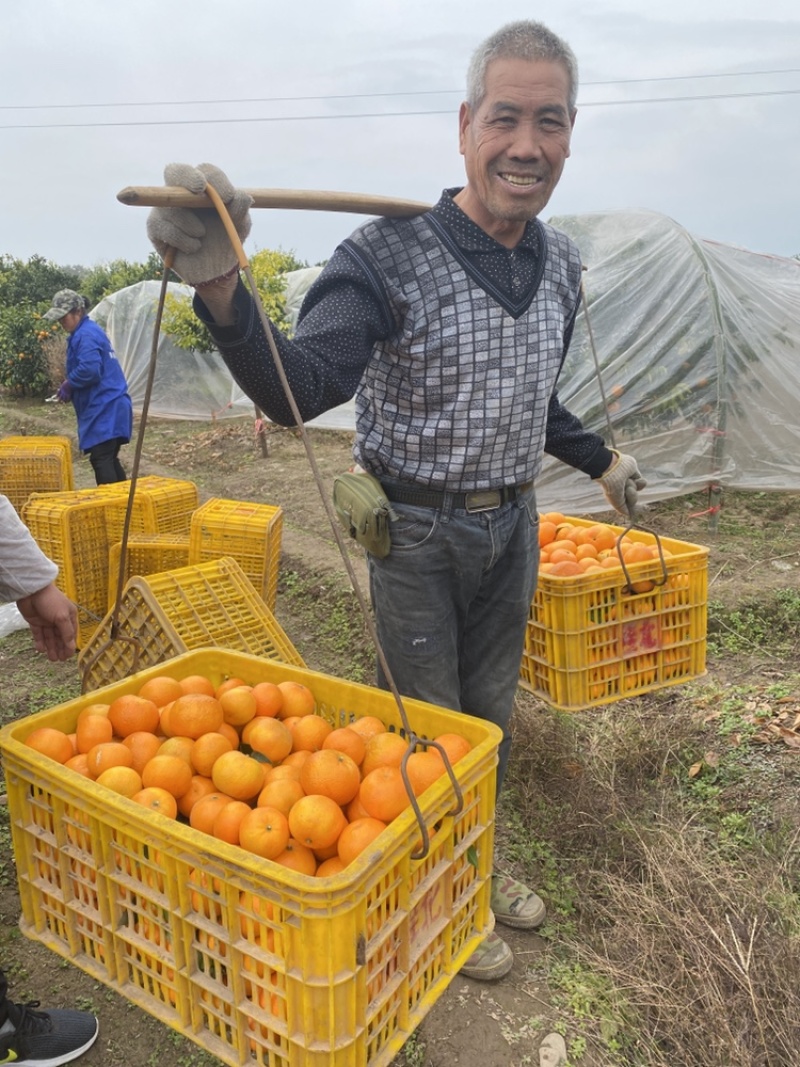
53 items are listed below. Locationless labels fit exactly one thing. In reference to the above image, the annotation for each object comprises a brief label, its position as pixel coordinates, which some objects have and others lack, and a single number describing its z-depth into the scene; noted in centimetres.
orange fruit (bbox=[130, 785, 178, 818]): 162
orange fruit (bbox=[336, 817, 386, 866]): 150
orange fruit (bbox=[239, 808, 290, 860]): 152
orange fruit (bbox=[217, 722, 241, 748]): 193
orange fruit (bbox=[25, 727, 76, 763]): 172
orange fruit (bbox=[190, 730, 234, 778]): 182
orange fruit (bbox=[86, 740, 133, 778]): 171
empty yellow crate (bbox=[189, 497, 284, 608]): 454
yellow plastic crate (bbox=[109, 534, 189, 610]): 471
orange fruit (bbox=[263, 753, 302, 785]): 174
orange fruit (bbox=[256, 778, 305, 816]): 165
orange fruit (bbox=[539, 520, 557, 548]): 386
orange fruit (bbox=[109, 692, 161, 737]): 189
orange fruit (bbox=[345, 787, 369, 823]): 164
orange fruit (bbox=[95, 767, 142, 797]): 165
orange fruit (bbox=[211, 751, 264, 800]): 172
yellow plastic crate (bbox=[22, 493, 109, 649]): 477
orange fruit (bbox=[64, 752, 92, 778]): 172
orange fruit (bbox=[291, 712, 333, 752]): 189
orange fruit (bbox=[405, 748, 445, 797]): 160
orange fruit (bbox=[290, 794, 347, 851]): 155
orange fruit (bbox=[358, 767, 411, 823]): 157
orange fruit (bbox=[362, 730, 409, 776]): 174
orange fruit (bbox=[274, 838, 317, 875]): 154
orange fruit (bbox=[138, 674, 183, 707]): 201
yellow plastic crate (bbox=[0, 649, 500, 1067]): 132
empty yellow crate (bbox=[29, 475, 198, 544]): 495
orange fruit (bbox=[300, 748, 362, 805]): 166
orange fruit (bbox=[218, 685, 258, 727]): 195
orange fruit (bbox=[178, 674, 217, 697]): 205
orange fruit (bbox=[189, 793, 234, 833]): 162
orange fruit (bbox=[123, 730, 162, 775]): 180
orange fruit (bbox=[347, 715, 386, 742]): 186
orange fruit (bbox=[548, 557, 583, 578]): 314
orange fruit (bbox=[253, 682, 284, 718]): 200
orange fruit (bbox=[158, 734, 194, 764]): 182
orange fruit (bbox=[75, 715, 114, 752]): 181
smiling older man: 200
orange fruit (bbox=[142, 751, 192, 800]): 172
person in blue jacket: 729
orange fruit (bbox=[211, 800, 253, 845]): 156
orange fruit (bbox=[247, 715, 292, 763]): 186
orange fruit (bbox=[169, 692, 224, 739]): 190
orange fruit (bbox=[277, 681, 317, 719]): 201
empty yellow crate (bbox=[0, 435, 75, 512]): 666
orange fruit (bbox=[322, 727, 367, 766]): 177
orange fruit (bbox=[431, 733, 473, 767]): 166
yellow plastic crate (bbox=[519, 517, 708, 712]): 298
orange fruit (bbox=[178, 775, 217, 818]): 175
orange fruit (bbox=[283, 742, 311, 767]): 182
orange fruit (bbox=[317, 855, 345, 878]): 154
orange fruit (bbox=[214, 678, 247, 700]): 204
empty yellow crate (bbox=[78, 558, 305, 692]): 334
